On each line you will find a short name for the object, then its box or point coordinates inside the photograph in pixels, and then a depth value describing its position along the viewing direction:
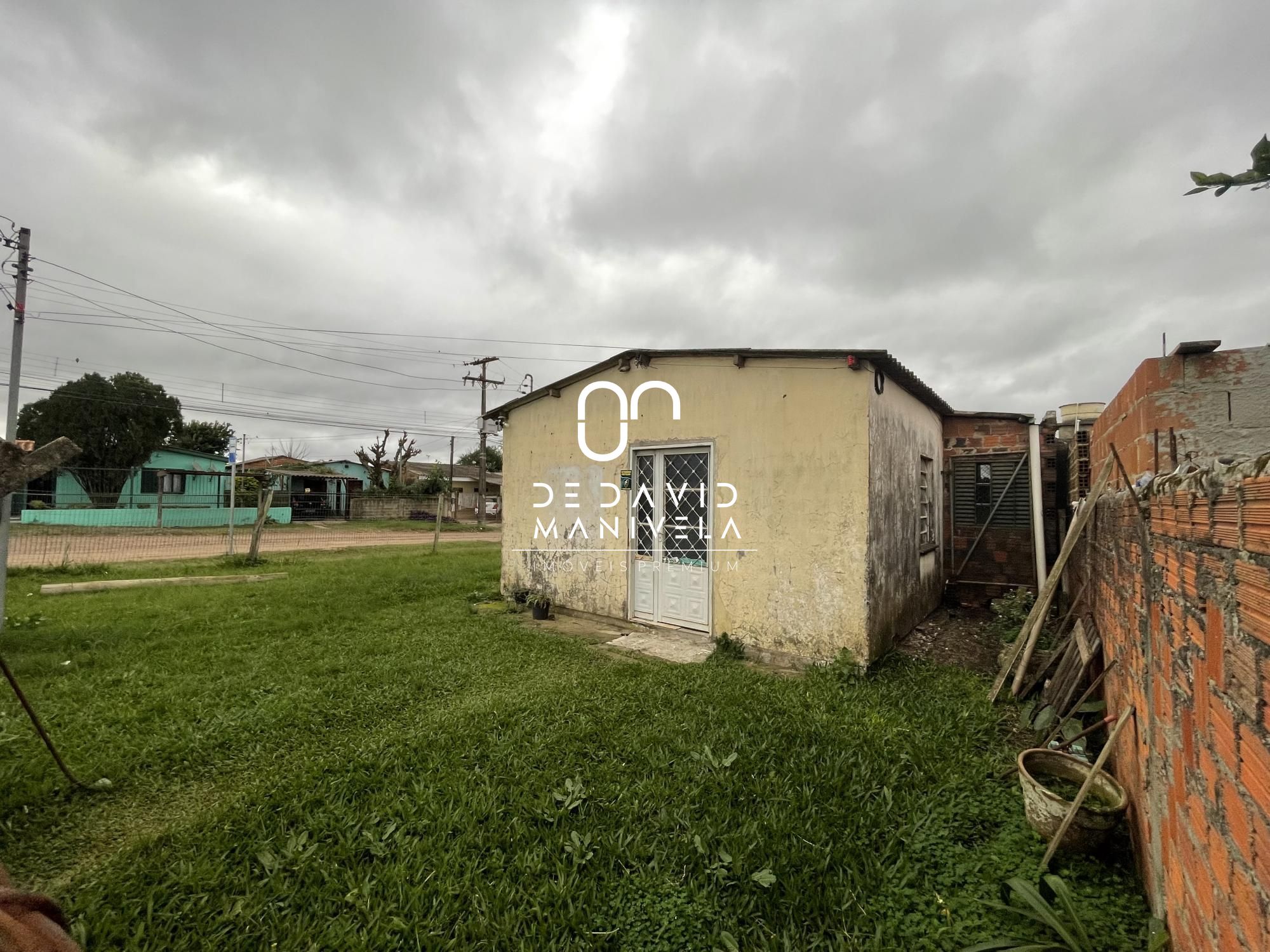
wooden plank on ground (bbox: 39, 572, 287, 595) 8.25
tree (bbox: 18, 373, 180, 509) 22.38
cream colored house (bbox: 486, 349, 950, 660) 4.91
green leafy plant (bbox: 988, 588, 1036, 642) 6.00
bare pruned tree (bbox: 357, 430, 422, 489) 31.77
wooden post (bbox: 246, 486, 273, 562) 11.32
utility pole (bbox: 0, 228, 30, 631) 5.57
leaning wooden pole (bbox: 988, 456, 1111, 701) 3.57
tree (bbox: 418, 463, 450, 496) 30.16
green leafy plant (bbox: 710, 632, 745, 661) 5.42
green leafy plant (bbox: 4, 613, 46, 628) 5.96
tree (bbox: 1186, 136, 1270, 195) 0.95
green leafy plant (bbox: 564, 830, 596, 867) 2.41
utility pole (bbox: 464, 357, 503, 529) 26.38
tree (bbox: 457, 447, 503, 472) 49.25
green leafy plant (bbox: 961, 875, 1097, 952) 1.82
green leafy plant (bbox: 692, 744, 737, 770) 3.13
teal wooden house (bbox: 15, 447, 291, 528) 16.58
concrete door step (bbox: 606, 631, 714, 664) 5.44
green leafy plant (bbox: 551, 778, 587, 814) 2.79
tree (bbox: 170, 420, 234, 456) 29.77
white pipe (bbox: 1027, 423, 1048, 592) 6.67
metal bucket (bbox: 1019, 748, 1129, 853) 2.27
